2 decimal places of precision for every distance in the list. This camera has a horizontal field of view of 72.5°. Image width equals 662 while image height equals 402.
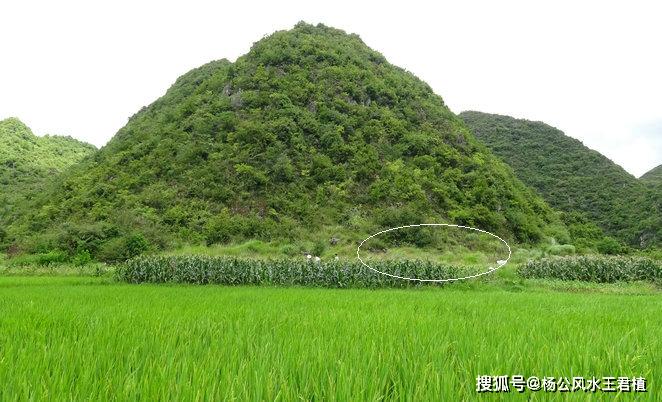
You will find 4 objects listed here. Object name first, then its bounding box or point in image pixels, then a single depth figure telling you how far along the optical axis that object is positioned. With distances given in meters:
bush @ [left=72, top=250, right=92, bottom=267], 22.52
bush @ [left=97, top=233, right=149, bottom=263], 24.66
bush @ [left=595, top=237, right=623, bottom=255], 34.72
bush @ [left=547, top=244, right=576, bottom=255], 30.69
